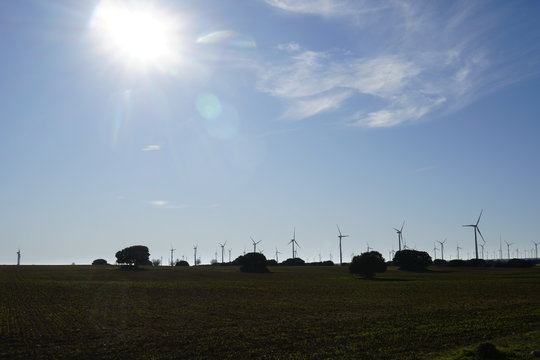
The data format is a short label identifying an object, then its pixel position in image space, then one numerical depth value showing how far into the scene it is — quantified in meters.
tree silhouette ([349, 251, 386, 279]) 110.94
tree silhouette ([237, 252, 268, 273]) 152.50
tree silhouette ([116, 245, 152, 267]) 171.12
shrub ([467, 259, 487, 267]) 186.00
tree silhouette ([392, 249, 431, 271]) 154.88
